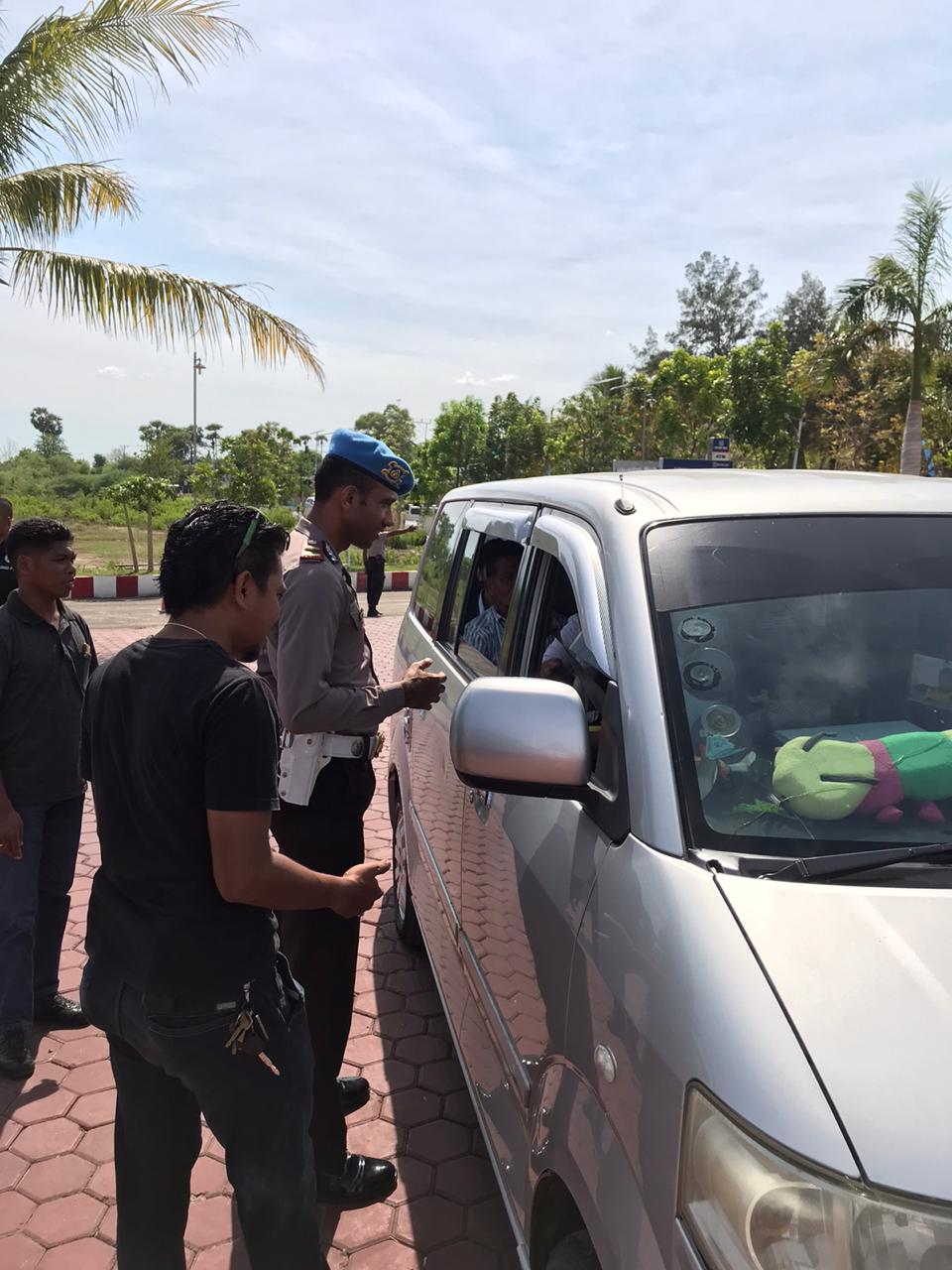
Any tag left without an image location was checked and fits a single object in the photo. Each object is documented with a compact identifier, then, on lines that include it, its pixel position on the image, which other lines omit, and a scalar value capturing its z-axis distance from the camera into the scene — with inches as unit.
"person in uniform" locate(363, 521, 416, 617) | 597.9
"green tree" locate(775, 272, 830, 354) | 2091.5
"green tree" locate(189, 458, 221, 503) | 1134.4
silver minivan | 42.1
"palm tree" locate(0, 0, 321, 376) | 295.1
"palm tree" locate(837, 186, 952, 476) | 582.2
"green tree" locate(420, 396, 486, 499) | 2124.8
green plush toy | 61.2
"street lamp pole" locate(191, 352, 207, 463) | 1795.5
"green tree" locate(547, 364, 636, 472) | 1496.1
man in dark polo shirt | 126.1
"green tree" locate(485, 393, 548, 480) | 1926.7
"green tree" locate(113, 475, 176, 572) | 845.2
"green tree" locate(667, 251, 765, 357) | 2229.3
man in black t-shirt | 64.4
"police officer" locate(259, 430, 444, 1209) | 93.5
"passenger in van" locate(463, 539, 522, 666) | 117.6
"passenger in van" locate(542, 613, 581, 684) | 90.7
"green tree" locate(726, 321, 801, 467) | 1132.5
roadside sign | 578.9
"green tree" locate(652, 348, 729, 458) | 1278.3
